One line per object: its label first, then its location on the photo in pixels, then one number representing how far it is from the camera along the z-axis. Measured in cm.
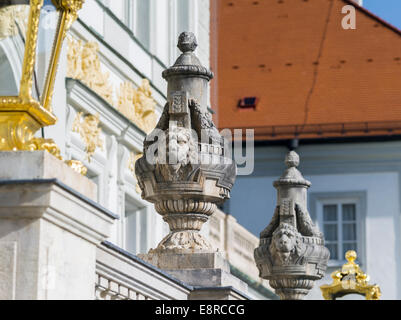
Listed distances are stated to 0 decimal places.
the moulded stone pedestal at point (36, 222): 812
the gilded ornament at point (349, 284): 2221
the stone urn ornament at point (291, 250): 1883
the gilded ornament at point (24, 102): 852
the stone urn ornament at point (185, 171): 1346
